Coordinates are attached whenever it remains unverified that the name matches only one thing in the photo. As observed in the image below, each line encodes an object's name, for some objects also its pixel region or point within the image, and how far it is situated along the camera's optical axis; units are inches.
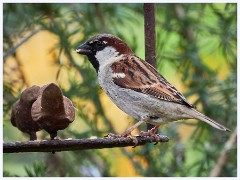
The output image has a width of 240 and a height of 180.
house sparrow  223.3
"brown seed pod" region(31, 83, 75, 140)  175.0
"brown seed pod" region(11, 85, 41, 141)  184.4
